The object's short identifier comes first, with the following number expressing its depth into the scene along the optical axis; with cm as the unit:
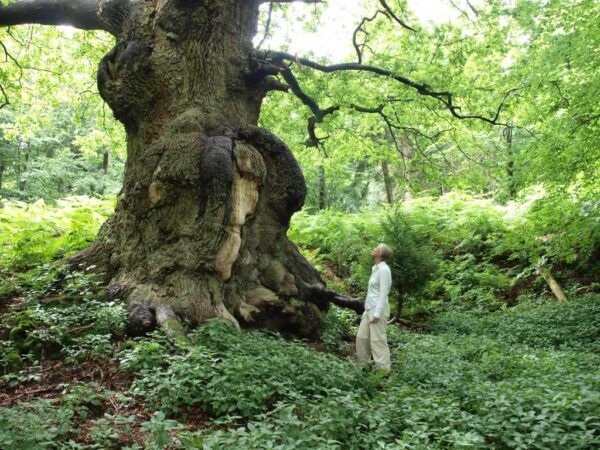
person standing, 672
